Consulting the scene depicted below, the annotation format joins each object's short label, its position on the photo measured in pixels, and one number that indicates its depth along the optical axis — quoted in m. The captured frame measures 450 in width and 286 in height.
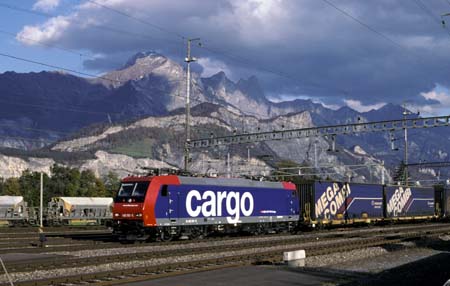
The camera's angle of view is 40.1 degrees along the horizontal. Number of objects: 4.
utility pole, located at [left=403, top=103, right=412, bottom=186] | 82.44
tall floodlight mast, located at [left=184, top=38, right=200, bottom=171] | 50.14
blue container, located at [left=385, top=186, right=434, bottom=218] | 54.06
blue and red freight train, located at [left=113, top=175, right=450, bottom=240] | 30.23
